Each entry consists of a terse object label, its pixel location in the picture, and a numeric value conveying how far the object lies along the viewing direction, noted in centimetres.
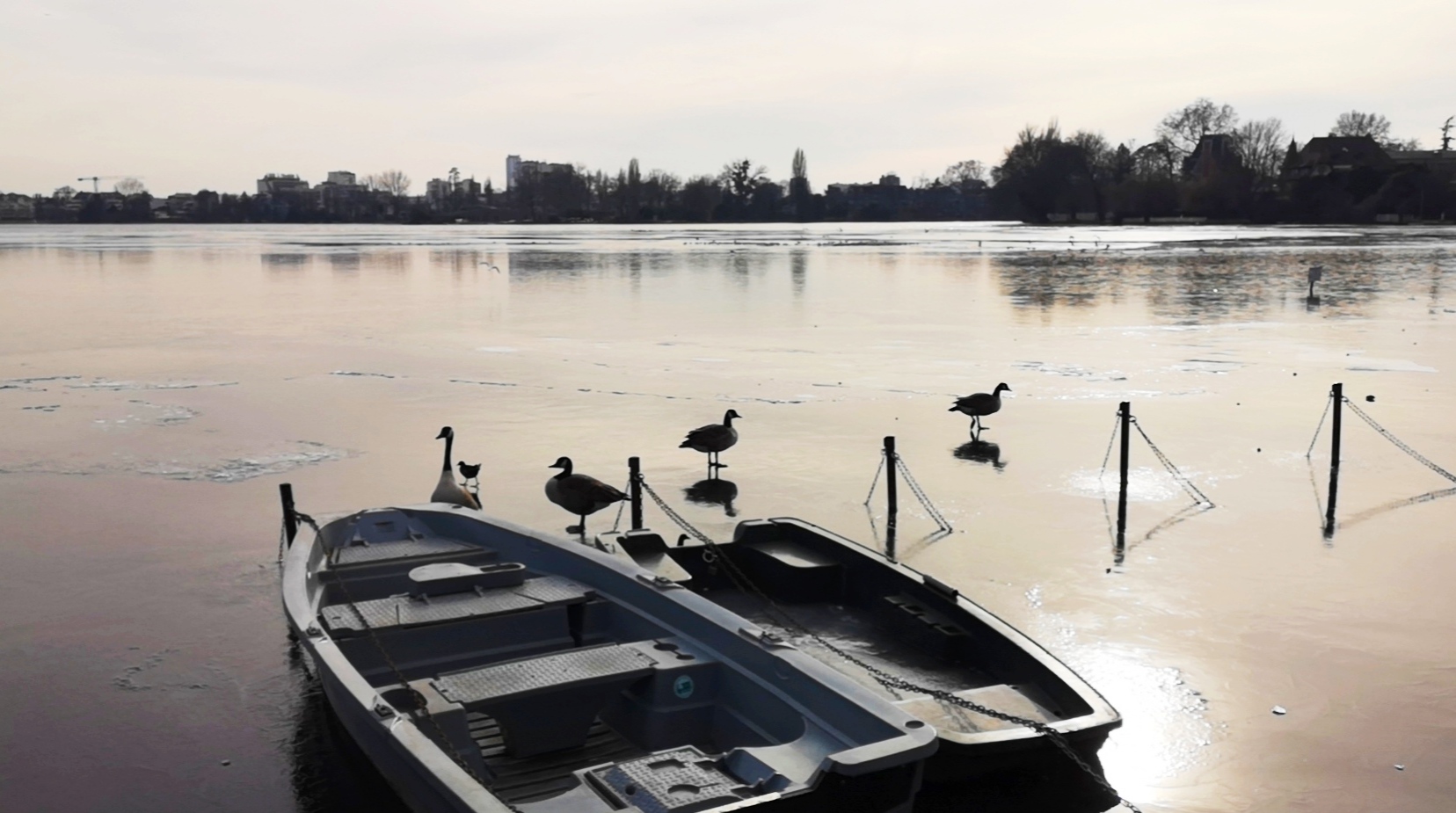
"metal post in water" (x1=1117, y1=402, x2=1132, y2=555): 1209
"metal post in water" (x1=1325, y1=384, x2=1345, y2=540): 1283
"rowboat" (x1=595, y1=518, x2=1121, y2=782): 645
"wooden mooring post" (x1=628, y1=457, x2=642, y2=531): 1231
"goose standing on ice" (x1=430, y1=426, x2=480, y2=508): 1197
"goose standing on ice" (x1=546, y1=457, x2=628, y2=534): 1191
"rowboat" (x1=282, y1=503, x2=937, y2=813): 541
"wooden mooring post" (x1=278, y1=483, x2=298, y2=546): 1119
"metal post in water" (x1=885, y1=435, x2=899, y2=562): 1235
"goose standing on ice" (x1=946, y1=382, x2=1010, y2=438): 1661
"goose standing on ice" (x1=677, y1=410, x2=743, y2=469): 1431
